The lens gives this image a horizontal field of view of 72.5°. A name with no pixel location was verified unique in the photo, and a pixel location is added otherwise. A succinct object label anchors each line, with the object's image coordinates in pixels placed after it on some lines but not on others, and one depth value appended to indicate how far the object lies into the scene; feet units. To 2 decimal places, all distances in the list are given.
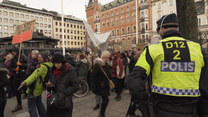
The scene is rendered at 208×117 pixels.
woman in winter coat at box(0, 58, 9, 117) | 9.92
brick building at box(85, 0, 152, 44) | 152.05
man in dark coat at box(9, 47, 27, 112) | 15.51
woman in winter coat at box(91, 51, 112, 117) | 12.20
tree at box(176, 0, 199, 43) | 12.93
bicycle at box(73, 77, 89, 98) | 20.30
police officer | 4.91
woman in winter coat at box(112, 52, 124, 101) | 17.92
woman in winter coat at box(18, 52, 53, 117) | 10.36
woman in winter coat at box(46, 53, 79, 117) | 8.29
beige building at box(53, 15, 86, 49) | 221.46
